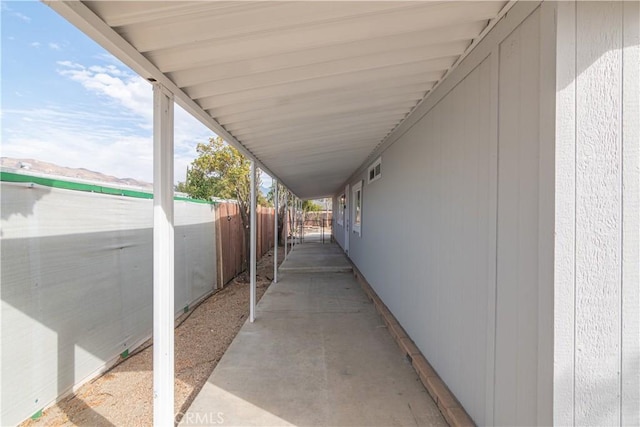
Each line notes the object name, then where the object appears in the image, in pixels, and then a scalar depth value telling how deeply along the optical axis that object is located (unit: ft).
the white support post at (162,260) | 6.20
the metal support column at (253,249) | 14.58
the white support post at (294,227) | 45.59
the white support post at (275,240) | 23.34
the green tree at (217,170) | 40.60
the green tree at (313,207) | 111.58
